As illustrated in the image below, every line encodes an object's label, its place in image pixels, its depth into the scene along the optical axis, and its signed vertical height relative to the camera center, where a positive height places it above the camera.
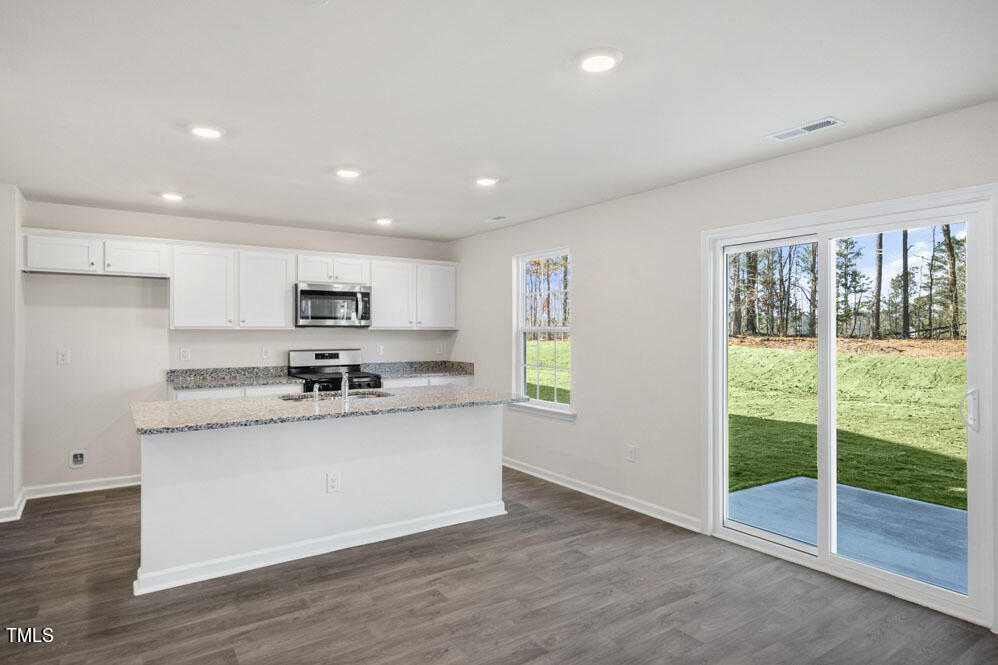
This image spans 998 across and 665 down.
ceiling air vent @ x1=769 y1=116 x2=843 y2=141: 2.91 +1.07
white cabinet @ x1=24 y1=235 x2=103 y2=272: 4.54 +0.63
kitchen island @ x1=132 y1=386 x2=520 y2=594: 3.16 -0.89
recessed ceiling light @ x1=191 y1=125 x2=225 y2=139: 3.02 +1.07
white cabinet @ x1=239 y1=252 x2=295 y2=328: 5.41 +0.42
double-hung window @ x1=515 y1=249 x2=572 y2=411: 5.43 +0.04
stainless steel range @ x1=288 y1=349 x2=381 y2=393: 5.60 -0.38
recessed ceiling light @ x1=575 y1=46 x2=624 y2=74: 2.19 +1.06
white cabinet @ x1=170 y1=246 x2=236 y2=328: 5.10 +0.41
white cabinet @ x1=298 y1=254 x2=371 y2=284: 5.73 +0.66
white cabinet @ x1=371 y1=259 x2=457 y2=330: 6.21 +0.42
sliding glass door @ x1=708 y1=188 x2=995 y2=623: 2.85 -0.37
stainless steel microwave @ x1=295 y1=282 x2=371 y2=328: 5.64 +0.29
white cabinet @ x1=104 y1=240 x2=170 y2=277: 4.81 +0.64
